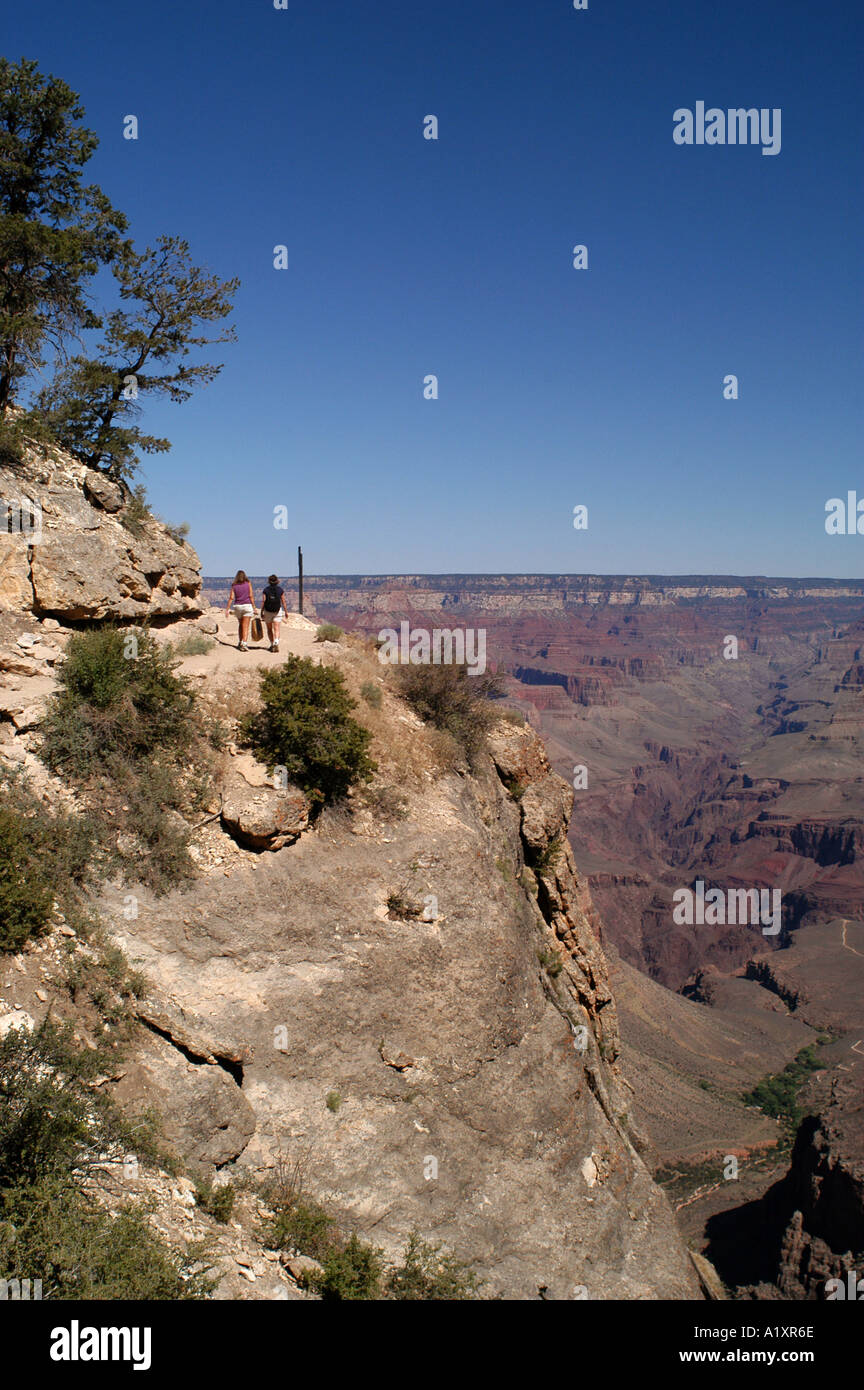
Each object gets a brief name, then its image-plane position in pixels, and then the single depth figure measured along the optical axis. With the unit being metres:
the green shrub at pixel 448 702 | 14.66
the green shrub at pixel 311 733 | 11.48
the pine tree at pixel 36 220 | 13.97
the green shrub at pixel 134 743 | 10.00
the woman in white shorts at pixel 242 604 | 15.17
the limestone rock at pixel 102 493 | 14.41
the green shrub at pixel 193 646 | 14.05
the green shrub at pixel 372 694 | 13.76
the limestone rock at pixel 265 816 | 10.66
